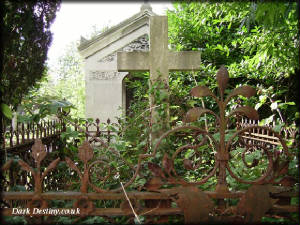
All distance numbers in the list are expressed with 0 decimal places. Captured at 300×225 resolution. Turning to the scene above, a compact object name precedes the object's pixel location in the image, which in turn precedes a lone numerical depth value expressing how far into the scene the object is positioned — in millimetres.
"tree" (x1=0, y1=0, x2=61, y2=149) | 1722
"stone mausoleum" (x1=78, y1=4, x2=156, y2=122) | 6754
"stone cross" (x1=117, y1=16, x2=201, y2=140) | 2364
